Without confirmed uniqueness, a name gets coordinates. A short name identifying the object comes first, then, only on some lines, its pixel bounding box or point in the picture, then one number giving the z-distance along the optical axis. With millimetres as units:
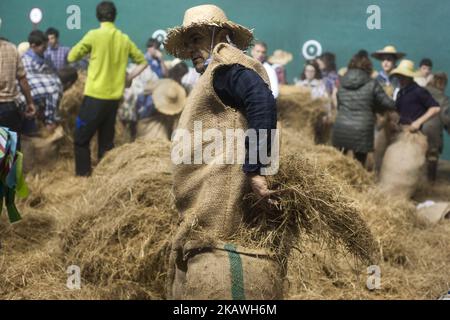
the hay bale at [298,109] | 9531
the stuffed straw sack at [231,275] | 3240
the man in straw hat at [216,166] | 3213
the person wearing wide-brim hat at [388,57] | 9227
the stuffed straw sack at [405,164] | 7676
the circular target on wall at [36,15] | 9344
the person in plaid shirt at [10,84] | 6918
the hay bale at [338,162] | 6988
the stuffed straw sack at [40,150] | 8117
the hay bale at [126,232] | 4684
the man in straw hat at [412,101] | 7633
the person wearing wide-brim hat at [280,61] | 10688
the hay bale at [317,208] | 3410
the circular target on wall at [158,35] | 9734
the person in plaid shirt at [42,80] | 8211
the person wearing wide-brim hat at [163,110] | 9023
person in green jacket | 7648
